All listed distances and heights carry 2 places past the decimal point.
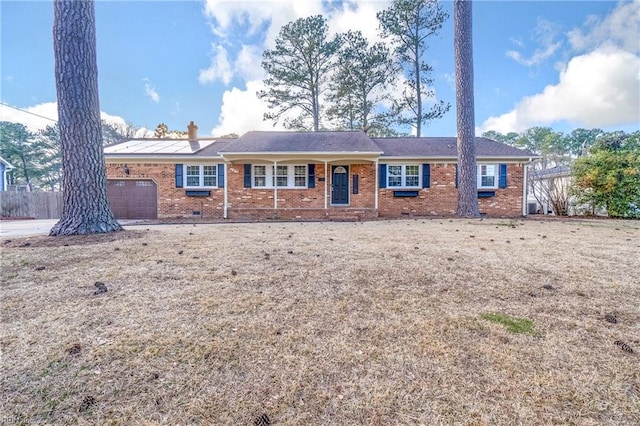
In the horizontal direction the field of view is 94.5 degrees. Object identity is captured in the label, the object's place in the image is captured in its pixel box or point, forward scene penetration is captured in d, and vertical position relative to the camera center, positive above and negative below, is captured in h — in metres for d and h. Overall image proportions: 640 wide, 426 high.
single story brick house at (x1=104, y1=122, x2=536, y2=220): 12.98 +0.90
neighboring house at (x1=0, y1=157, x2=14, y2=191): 19.44 +2.26
